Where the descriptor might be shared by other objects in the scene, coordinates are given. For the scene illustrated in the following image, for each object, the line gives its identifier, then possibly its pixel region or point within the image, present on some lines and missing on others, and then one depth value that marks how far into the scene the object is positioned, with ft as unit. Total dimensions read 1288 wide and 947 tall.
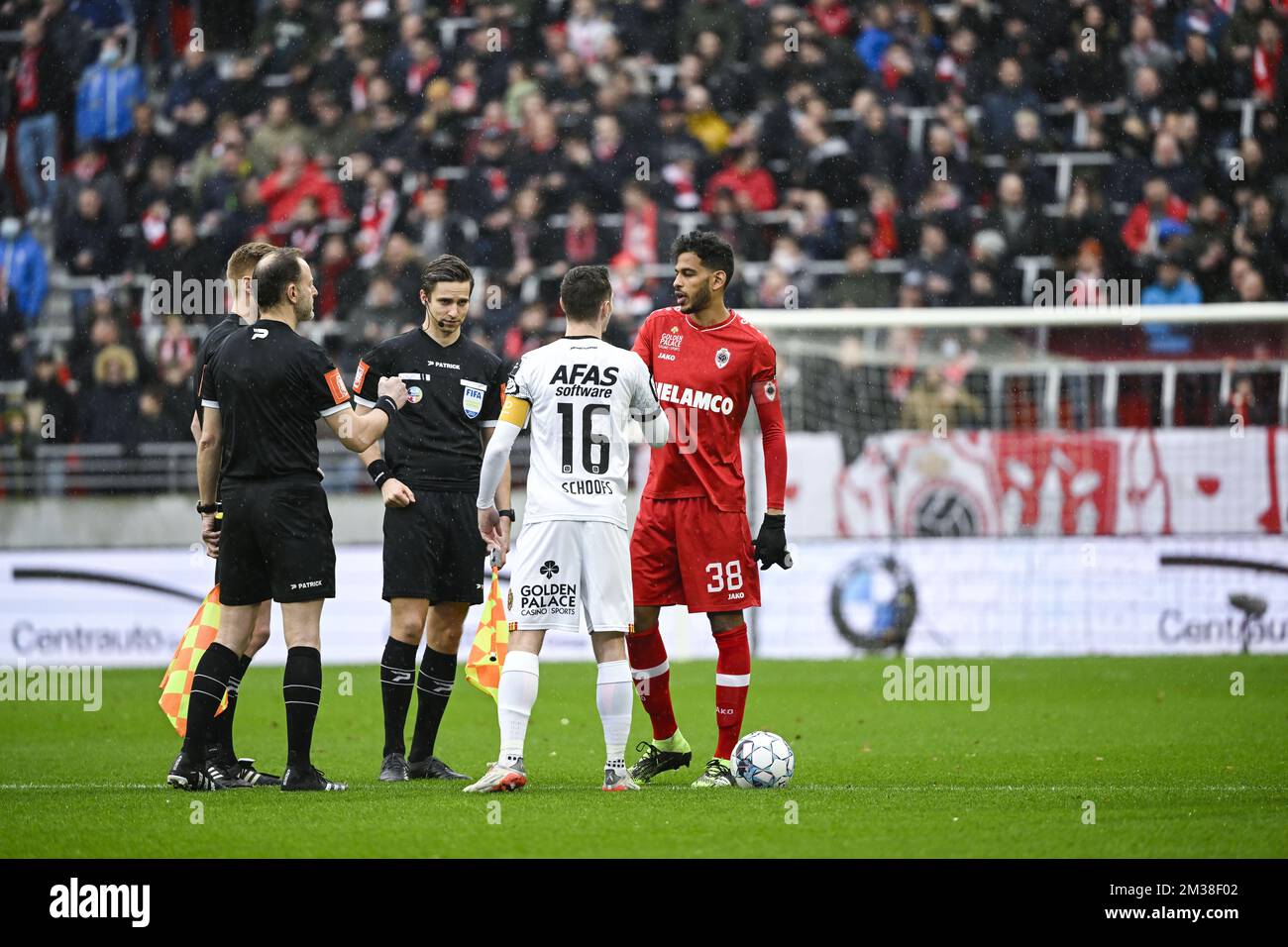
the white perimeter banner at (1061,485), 47.21
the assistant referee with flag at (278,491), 22.66
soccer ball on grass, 23.15
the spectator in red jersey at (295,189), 62.13
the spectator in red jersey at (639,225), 58.95
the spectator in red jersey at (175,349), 57.11
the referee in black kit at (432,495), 24.61
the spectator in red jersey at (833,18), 64.49
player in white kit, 22.13
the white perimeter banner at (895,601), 46.80
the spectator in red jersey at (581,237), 58.39
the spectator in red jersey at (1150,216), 56.59
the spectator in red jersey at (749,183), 59.98
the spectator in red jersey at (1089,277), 55.52
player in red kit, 24.04
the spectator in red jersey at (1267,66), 59.93
